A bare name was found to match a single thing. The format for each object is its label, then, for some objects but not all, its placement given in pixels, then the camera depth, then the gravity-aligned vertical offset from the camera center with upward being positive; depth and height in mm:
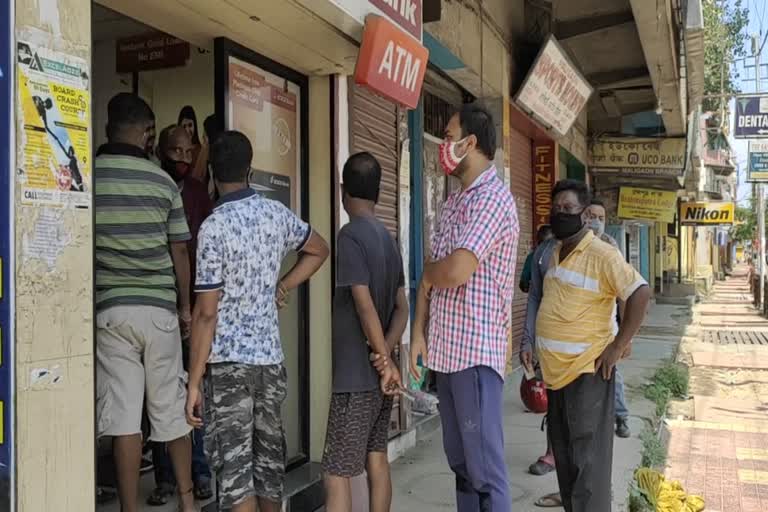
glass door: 3625 +668
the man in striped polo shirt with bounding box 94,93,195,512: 2662 -120
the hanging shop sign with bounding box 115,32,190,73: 4332 +1293
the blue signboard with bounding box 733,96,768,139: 16016 +3149
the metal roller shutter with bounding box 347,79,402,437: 4434 +786
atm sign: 3574 +1056
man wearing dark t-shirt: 2967 -363
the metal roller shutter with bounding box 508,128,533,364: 8461 +750
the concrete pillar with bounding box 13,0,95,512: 2027 -129
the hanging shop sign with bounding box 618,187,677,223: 15898 +1185
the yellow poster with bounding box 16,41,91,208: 2043 +401
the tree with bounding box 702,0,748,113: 20175 +6335
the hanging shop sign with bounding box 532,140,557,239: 9344 +1066
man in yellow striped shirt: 3328 -419
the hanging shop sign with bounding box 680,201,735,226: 27969 +1702
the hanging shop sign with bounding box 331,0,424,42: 3486 +1353
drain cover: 14117 -1708
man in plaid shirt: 2742 -203
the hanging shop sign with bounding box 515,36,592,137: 7180 +1828
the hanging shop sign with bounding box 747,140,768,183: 18891 +2578
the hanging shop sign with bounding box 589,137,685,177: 13062 +1853
